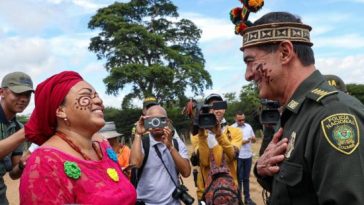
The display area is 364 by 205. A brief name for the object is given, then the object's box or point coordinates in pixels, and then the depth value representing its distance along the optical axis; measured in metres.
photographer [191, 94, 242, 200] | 4.44
